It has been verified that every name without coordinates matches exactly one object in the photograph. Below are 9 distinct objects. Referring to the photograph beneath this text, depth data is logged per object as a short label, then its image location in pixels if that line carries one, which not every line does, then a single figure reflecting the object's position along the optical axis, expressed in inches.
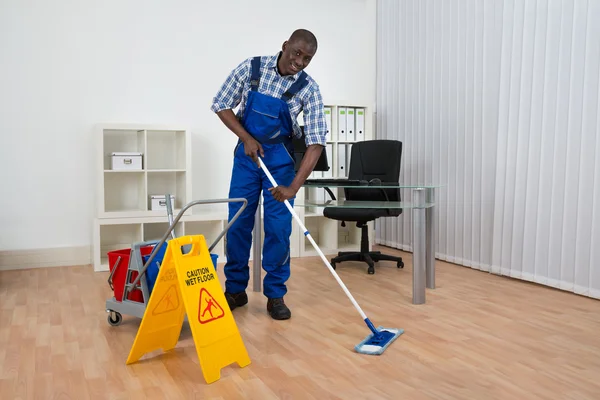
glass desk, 131.8
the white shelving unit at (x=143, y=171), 179.5
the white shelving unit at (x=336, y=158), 205.3
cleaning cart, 112.0
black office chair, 174.1
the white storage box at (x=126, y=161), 179.6
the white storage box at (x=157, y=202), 185.5
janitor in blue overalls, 119.0
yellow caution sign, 90.2
